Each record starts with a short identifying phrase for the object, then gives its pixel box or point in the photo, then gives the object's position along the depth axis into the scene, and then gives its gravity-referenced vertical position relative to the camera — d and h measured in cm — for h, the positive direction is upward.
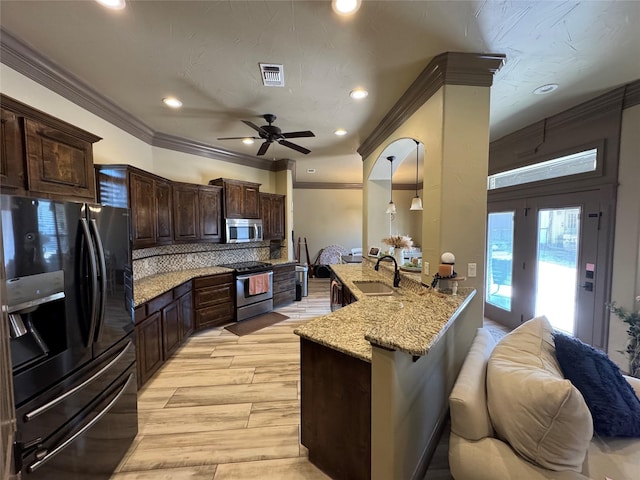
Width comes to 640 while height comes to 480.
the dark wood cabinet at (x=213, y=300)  382 -112
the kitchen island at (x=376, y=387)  129 -93
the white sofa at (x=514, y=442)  116 -108
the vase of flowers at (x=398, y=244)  309 -22
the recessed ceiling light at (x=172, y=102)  284 +139
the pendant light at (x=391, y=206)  383 +31
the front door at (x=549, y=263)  296 -52
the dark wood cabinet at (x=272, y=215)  521 +23
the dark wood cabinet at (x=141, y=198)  280 +34
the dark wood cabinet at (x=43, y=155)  151 +48
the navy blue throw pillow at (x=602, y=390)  138 -90
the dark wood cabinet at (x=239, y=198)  445 +51
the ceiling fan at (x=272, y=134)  312 +116
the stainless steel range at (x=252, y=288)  431 -107
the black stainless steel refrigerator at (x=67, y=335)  116 -58
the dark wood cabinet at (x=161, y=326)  250 -112
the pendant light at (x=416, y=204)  430 +36
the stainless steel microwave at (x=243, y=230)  452 -6
